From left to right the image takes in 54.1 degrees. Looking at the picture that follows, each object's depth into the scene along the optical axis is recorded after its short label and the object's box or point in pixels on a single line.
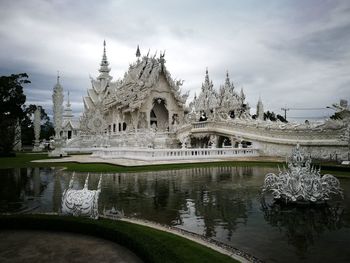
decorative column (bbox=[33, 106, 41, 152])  49.53
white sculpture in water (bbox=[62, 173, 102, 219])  6.99
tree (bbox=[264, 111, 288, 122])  69.46
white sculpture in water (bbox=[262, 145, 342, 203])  8.78
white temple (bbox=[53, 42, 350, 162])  22.66
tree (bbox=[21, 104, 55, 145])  51.50
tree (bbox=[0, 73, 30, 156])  44.75
